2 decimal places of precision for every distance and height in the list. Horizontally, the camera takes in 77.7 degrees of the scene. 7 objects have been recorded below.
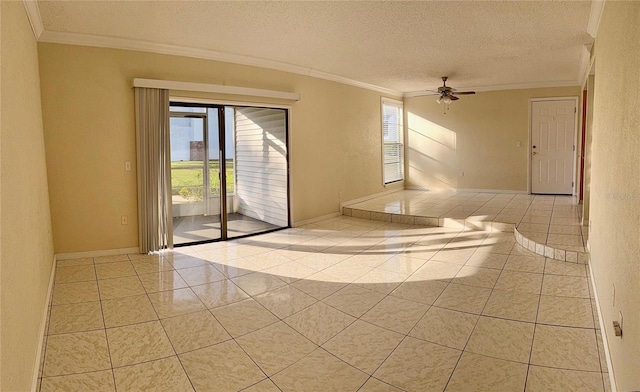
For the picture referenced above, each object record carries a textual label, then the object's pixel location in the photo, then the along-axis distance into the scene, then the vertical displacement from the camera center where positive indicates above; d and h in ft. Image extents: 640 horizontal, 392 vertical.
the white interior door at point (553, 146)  27.43 +1.43
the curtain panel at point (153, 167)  15.76 +0.10
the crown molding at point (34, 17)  11.00 +4.62
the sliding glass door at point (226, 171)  17.25 -0.12
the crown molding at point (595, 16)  11.75 +4.81
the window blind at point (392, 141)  30.30 +2.08
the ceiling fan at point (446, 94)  23.89 +4.45
